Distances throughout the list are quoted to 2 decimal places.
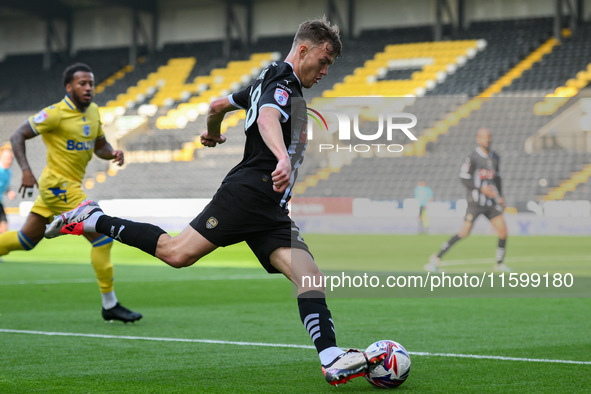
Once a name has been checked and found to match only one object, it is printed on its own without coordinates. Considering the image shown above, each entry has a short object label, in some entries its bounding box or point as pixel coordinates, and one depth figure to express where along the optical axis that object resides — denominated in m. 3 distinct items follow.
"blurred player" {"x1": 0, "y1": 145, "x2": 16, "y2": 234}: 16.89
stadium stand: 26.30
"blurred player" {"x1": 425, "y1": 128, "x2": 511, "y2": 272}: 13.68
